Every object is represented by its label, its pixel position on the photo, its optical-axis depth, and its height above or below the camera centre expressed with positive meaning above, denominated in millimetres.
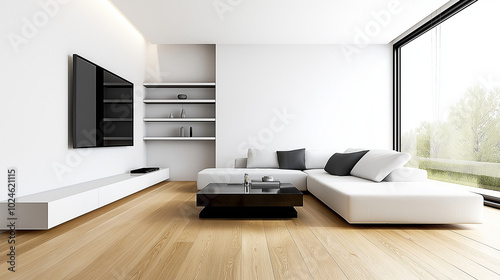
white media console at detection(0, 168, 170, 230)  2592 -580
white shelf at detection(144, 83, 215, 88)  6102 +1158
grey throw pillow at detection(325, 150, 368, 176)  4250 -285
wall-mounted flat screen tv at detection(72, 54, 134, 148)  3645 +484
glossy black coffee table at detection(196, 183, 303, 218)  3066 -582
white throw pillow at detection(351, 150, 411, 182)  3453 -245
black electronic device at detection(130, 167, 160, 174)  5114 -481
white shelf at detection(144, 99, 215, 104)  6074 +819
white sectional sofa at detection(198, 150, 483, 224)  2777 -558
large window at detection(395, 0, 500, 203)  3727 +660
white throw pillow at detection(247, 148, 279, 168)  5375 -286
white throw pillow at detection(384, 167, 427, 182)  3494 -365
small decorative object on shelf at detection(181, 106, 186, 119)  6199 +574
